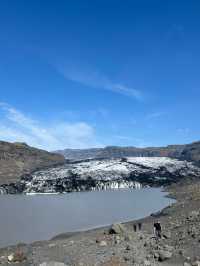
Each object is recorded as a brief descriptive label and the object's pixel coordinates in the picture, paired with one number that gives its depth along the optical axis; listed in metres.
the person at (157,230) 21.00
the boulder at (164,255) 16.20
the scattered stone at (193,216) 23.86
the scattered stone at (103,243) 19.71
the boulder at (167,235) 20.51
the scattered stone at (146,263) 15.50
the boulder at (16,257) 17.84
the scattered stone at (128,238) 20.26
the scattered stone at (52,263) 15.39
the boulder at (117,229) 22.29
